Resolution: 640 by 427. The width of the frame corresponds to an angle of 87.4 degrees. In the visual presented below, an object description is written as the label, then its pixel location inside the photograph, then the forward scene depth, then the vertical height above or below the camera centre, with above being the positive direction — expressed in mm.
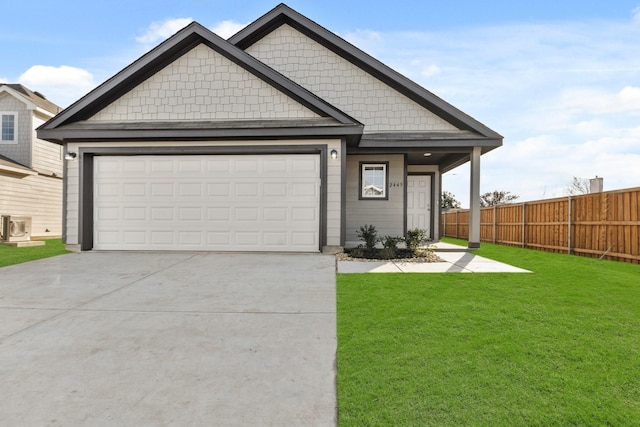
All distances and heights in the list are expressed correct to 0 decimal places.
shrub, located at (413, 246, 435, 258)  8531 -986
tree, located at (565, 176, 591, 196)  27031 +2452
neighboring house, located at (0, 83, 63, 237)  14188 +2241
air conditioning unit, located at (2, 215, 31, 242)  11352 -636
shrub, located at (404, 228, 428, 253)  8680 -681
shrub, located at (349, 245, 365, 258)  8273 -978
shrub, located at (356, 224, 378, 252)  8523 -651
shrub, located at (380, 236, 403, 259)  8272 -883
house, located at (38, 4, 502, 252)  8414 +1450
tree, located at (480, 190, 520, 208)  34688 +1879
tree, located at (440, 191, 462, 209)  31877 +1279
